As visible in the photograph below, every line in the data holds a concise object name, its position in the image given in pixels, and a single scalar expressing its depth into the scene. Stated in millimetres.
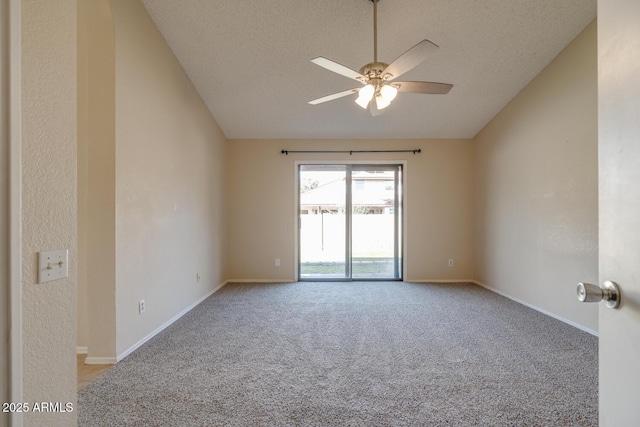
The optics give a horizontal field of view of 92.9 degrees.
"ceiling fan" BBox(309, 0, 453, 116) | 2064
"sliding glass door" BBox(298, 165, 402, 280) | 5070
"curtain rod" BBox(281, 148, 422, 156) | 4938
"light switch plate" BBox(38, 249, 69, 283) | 888
